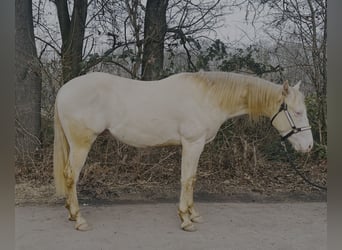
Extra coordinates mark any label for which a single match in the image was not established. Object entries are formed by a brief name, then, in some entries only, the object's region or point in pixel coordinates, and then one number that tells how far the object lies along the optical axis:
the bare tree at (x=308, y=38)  4.38
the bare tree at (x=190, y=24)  4.58
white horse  2.78
